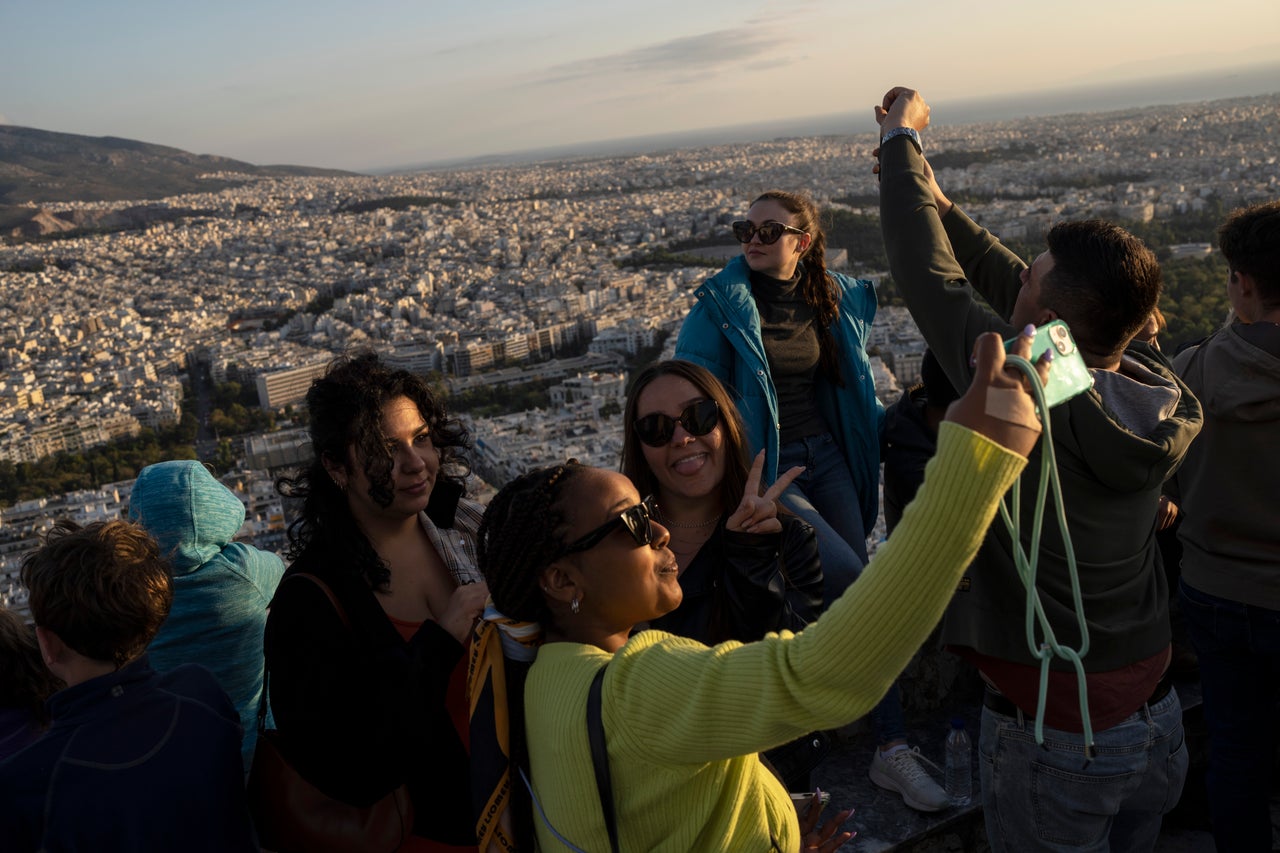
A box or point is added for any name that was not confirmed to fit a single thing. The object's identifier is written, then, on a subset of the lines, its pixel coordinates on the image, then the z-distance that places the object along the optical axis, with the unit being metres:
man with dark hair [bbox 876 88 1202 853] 1.22
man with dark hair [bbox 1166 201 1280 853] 1.54
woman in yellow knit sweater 0.77
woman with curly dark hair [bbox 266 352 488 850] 1.25
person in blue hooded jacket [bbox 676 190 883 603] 2.10
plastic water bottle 1.88
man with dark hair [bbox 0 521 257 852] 1.14
